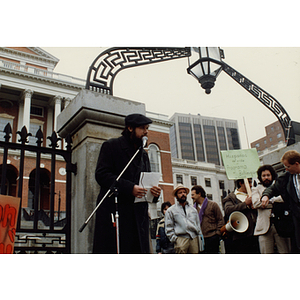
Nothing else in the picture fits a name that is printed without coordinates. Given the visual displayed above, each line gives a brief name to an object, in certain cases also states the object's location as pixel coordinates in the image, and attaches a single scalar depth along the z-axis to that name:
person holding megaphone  4.63
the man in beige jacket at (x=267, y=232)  4.15
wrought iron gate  3.15
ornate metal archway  3.99
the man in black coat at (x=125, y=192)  2.88
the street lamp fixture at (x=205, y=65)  5.48
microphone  3.07
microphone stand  2.64
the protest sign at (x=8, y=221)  2.51
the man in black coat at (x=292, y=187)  3.59
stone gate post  3.30
